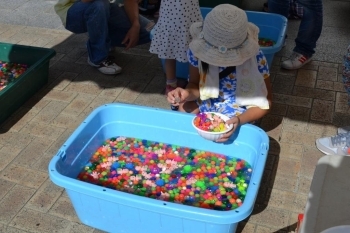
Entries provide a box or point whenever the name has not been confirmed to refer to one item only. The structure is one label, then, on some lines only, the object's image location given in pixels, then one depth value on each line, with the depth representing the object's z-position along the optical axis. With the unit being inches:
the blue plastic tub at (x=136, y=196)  71.2
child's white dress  110.3
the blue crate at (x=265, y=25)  127.1
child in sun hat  83.8
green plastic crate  113.7
